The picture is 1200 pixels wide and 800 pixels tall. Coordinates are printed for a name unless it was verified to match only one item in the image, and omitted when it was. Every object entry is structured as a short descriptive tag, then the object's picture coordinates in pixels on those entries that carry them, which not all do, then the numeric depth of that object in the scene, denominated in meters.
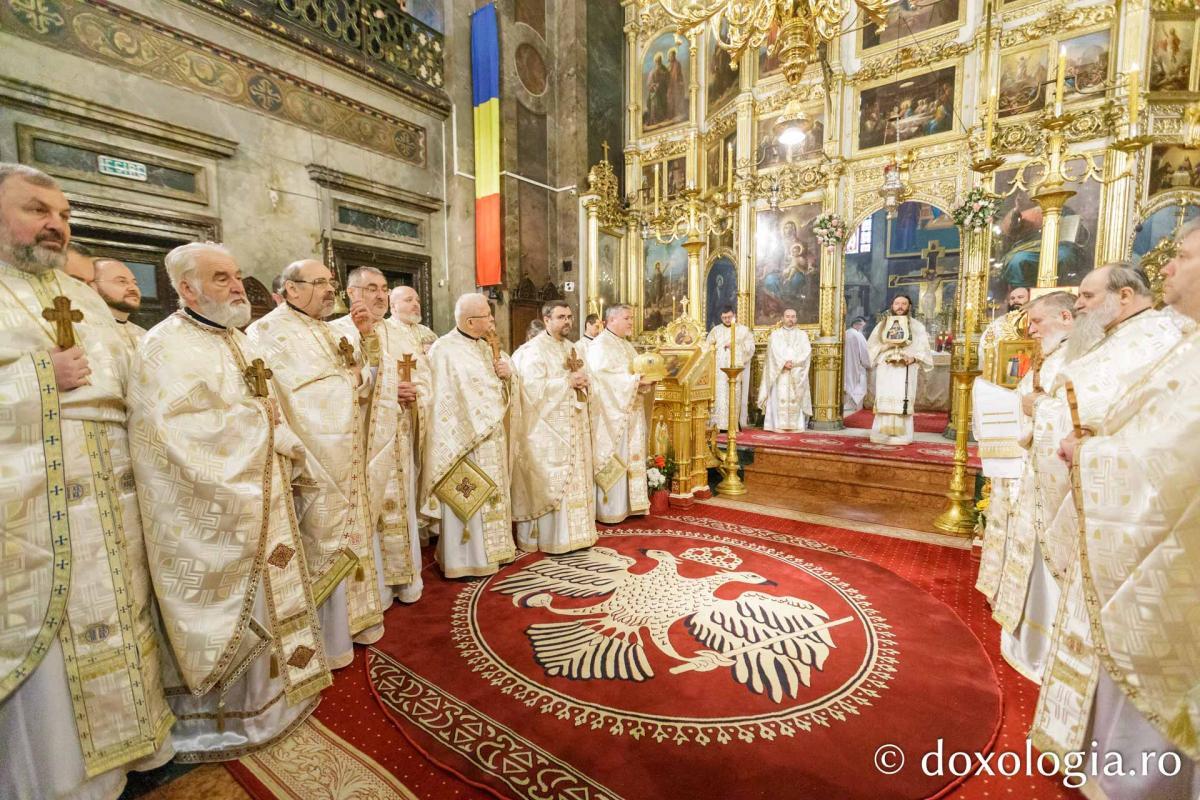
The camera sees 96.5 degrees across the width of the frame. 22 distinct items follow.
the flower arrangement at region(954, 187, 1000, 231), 8.41
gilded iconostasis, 8.42
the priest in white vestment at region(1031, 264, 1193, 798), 2.03
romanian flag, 11.00
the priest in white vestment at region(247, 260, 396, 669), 2.89
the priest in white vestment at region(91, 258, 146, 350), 3.04
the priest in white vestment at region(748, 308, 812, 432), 10.41
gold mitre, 5.84
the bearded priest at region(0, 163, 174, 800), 1.85
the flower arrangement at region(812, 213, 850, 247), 10.52
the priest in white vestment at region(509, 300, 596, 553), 4.83
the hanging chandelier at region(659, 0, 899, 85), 4.47
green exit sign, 6.75
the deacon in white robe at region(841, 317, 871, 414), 12.27
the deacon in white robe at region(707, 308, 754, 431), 10.80
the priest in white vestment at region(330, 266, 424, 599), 3.49
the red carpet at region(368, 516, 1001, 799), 2.32
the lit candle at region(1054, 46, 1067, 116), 4.12
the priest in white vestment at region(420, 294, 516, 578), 4.22
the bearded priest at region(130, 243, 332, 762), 2.20
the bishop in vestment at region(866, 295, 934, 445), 8.37
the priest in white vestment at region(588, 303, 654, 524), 5.58
